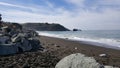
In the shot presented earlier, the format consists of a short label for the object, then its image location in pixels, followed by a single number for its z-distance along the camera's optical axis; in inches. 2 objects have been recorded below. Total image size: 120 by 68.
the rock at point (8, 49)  175.0
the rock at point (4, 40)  199.0
